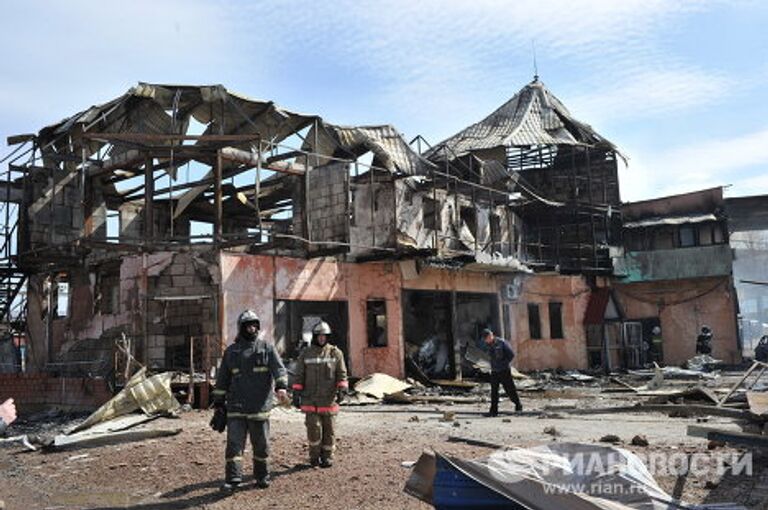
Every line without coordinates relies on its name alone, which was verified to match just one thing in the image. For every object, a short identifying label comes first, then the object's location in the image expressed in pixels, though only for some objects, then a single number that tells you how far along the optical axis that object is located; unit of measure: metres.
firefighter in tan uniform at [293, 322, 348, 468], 7.64
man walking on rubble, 12.54
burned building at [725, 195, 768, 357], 28.83
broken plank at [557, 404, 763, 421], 9.34
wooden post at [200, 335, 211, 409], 13.45
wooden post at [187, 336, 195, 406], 13.28
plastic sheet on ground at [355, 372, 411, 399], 16.52
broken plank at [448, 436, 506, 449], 8.03
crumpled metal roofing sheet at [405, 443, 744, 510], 3.71
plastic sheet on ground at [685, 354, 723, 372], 22.89
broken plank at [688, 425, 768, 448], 6.26
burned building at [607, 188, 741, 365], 27.28
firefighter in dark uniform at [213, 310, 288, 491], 6.62
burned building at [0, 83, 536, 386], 15.47
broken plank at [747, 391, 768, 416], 7.46
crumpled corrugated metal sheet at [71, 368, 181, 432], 11.64
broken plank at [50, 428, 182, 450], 9.89
